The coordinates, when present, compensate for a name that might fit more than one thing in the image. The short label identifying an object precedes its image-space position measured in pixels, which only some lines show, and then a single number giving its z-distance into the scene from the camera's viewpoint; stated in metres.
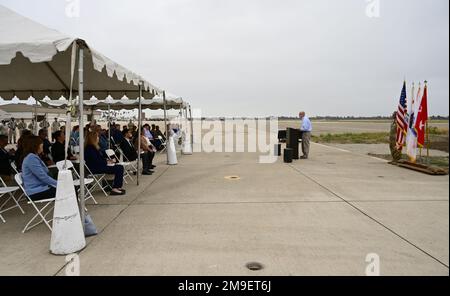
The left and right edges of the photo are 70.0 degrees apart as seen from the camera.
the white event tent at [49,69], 4.13
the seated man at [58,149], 7.46
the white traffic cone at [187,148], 15.70
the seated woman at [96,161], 6.65
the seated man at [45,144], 9.00
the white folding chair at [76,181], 5.39
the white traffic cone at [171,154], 12.00
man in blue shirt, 13.15
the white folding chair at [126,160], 9.23
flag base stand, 9.02
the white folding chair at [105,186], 6.66
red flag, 9.63
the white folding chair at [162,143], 17.49
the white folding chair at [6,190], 5.00
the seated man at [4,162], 6.53
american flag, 10.79
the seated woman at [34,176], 4.57
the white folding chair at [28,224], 4.53
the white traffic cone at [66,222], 3.80
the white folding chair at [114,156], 8.22
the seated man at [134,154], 9.27
